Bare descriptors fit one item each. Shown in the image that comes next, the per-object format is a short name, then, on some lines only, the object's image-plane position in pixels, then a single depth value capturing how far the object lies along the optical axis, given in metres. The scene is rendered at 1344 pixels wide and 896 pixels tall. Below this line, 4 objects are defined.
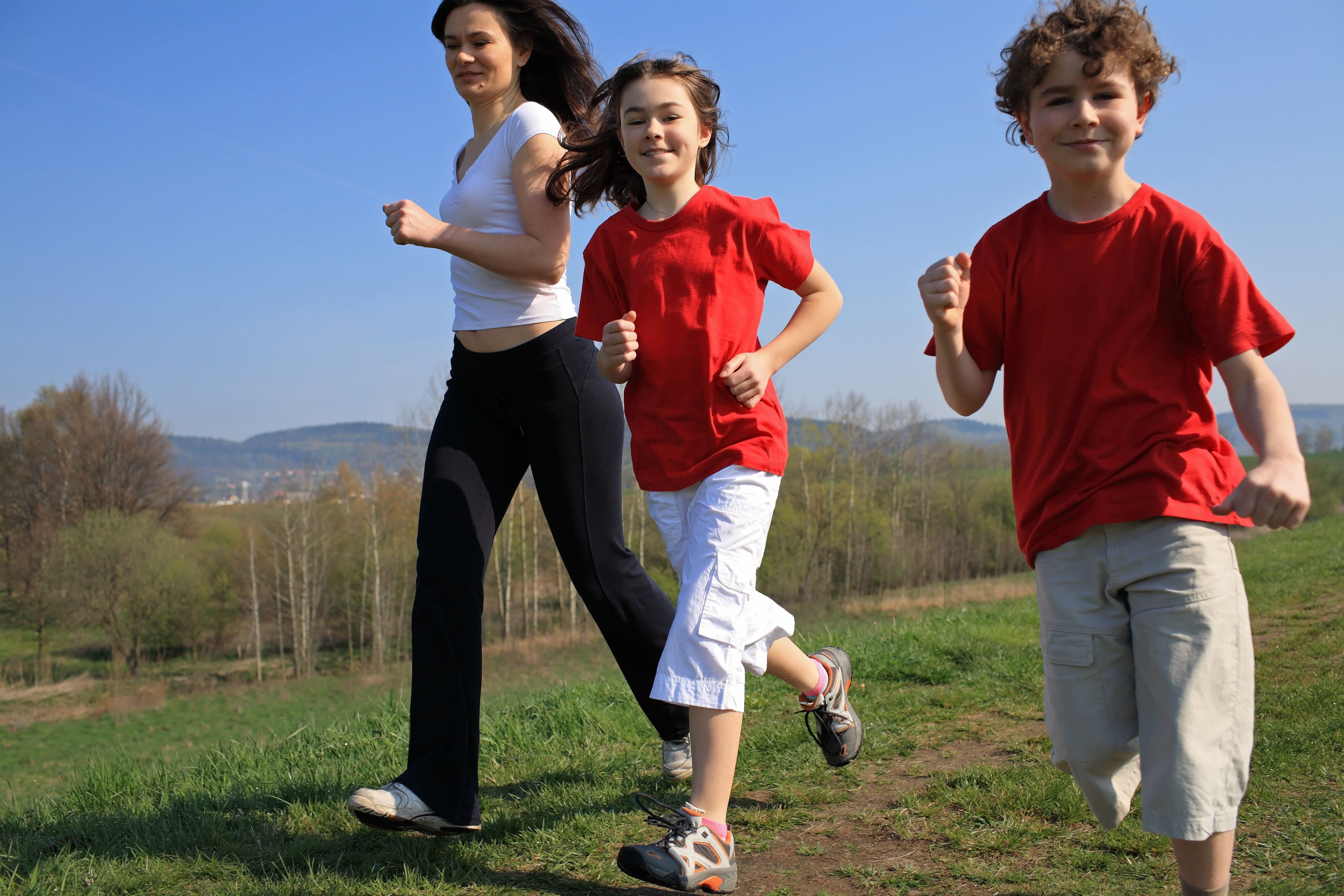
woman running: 2.68
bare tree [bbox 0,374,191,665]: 55.00
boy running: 1.86
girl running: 2.36
